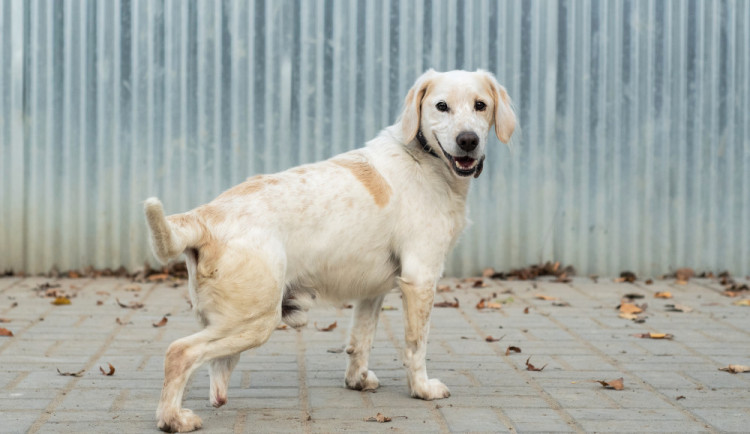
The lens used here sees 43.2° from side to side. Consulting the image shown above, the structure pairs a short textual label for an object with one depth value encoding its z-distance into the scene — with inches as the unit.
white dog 138.9
